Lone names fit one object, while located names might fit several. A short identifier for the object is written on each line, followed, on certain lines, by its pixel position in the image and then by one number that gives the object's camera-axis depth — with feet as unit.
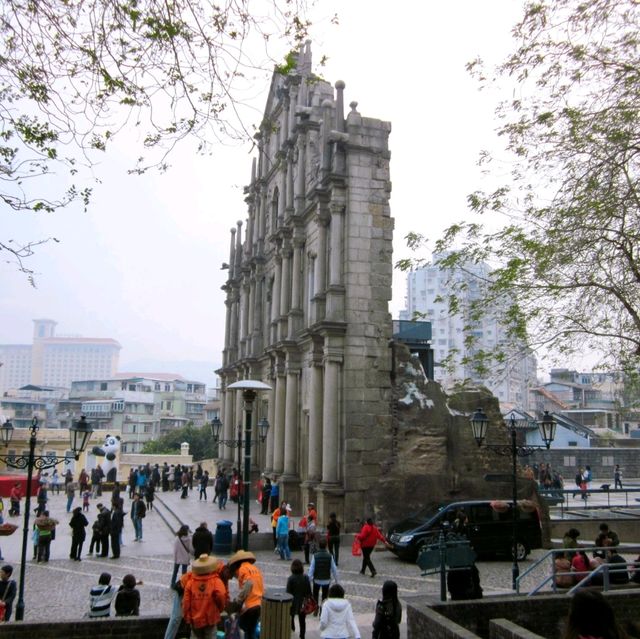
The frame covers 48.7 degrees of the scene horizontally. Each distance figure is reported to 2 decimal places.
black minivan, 57.47
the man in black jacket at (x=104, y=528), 60.18
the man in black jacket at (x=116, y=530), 59.52
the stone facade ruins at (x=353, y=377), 73.77
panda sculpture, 150.73
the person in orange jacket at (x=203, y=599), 24.86
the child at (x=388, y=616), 29.65
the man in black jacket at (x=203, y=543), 26.66
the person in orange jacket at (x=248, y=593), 27.71
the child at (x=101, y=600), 31.81
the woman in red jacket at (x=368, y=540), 51.57
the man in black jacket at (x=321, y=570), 39.04
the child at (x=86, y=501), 94.58
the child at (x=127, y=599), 31.50
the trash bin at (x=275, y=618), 29.45
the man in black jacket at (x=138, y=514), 68.85
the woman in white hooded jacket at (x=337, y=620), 27.12
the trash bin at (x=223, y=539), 58.54
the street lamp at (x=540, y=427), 49.47
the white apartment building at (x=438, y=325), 331.16
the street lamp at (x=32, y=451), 35.73
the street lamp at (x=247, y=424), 45.47
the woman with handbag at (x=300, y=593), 33.94
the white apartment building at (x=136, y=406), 303.89
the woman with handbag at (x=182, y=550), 45.85
